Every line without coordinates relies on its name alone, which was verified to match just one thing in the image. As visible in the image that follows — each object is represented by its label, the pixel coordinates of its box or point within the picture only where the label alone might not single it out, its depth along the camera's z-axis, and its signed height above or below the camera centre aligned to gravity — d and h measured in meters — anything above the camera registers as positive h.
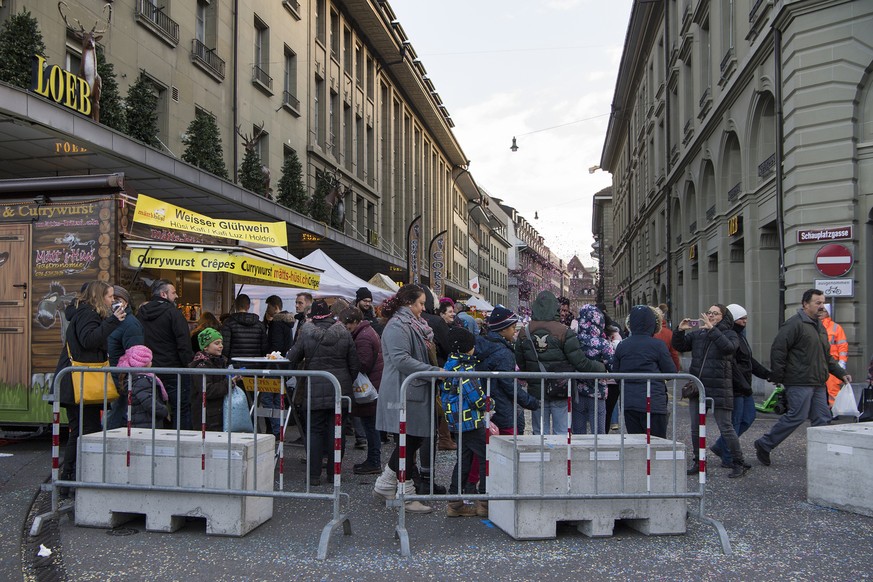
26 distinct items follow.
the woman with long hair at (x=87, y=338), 6.44 -0.15
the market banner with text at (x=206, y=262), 8.77 +0.71
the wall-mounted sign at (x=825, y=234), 13.80 +1.69
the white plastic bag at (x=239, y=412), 6.92 -0.83
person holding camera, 7.53 -0.42
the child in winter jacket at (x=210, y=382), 7.22 -0.58
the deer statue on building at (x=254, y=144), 20.20 +4.78
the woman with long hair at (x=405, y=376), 6.04 -0.47
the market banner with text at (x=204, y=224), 8.84 +1.29
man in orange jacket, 11.09 -0.32
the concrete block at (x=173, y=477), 5.38 -1.12
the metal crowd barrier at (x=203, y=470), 5.28 -1.12
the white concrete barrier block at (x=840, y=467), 6.18 -1.18
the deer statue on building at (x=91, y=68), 12.06 +4.06
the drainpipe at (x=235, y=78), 20.28 +6.55
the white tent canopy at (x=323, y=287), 13.48 +0.63
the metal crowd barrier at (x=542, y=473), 5.22 -1.05
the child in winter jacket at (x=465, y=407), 5.85 -0.65
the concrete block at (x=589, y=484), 5.34 -1.14
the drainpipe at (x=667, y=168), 29.84 +6.34
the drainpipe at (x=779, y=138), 15.14 +3.74
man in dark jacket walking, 7.77 -0.45
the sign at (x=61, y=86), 10.33 +3.36
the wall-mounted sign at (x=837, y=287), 13.57 +0.69
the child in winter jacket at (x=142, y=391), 6.43 -0.60
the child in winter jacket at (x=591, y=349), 7.85 -0.28
